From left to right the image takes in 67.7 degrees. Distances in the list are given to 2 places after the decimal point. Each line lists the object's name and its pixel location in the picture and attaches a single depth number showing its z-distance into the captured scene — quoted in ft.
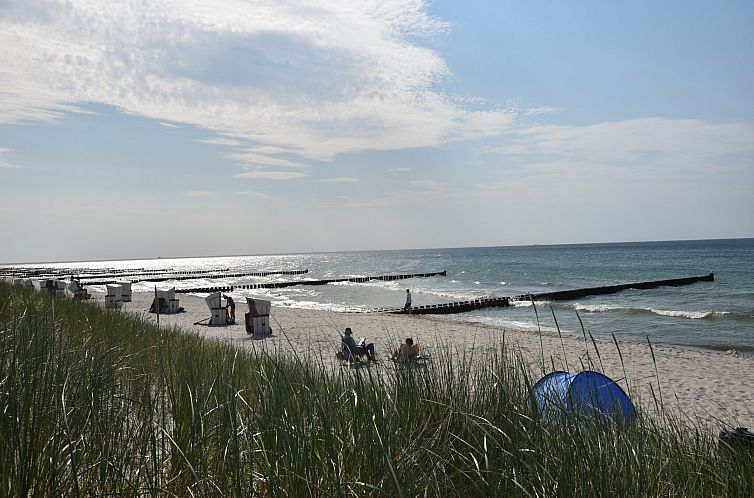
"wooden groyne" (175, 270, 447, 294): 142.82
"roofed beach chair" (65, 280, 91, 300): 70.67
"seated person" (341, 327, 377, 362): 30.42
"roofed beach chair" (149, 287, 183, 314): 68.18
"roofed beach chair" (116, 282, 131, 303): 80.84
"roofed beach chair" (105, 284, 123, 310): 71.05
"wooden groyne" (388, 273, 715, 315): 86.74
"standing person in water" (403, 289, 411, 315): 80.54
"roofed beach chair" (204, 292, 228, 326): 57.47
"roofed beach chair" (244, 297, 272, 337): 48.26
